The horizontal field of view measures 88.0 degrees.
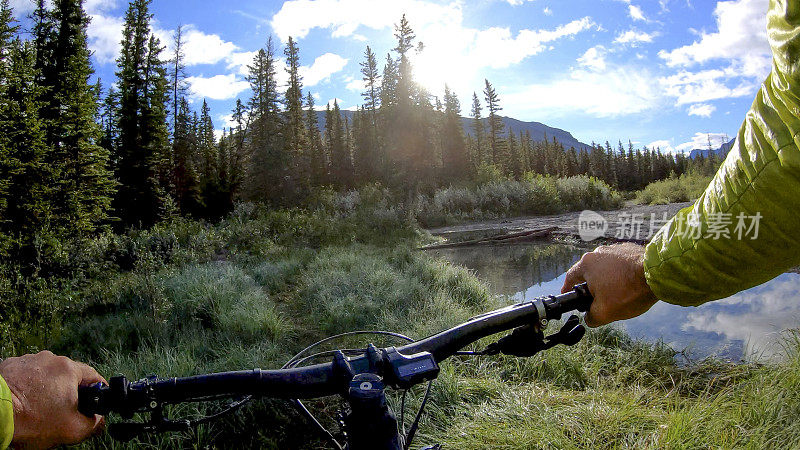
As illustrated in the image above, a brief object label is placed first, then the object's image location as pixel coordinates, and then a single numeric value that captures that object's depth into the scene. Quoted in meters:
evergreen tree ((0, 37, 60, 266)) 11.25
